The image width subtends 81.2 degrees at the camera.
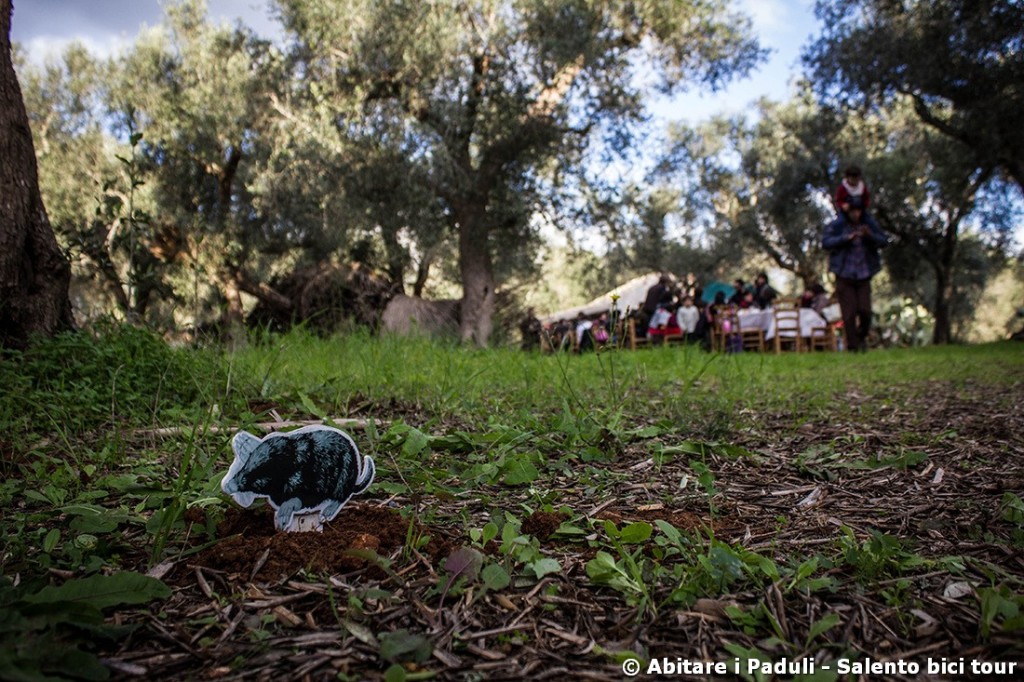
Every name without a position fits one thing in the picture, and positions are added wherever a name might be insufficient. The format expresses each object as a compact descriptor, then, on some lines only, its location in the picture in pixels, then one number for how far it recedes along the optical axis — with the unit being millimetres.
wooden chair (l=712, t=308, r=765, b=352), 13188
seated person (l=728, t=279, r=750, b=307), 15398
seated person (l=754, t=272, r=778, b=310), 14695
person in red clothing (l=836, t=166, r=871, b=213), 8188
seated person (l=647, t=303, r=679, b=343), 13964
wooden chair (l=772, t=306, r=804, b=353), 12320
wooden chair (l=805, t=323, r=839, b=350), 13320
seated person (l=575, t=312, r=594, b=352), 15016
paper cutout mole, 1573
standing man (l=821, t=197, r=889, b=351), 8039
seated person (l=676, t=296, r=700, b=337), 13422
